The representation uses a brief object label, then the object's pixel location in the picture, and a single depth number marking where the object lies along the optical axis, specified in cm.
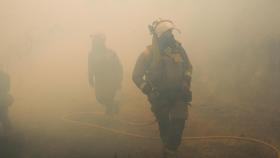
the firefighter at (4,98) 1608
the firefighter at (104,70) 1706
